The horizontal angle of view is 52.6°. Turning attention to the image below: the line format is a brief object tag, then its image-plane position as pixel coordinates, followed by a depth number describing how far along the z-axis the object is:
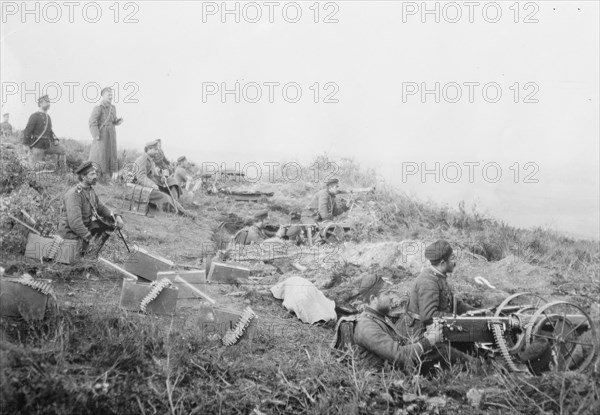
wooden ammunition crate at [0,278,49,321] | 5.01
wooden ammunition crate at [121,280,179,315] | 5.79
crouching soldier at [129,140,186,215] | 11.79
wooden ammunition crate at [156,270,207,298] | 6.22
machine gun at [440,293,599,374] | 4.95
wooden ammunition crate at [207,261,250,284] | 7.79
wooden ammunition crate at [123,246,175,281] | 6.84
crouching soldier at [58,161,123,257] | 7.57
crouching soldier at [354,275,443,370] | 4.93
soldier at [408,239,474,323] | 5.38
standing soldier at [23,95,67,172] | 11.03
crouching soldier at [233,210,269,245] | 10.80
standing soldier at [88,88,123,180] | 11.88
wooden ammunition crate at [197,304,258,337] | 5.66
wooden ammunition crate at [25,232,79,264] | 7.08
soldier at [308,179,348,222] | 11.95
